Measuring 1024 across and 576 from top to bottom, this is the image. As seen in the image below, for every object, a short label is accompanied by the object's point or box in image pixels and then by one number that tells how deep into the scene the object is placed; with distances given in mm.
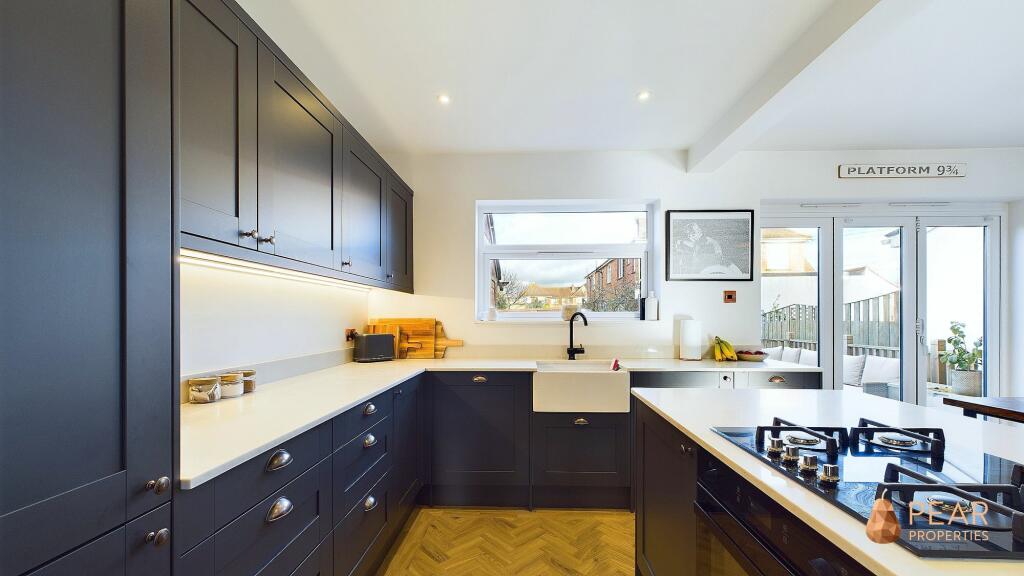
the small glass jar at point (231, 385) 1597
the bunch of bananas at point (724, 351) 3088
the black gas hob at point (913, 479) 562
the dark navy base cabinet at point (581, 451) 2564
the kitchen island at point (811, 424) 548
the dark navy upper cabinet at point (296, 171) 1412
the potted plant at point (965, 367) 3344
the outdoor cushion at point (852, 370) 3426
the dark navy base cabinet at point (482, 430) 2588
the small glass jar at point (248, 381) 1680
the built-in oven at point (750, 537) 684
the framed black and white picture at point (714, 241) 3242
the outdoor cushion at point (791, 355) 3457
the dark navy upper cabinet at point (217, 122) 1060
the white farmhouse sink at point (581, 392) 2543
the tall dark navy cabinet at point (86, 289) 584
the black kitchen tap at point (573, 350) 3100
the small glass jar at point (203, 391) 1477
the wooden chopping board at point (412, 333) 3074
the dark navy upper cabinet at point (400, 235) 2730
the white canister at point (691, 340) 3105
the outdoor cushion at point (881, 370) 3398
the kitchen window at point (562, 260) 3438
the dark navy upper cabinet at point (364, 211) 2070
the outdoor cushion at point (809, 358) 3420
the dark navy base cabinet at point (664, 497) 1246
